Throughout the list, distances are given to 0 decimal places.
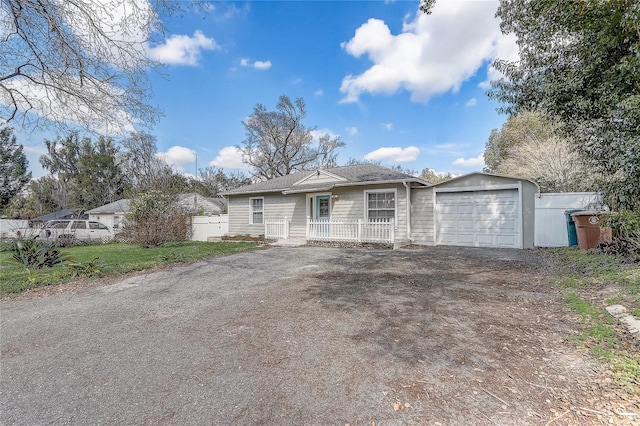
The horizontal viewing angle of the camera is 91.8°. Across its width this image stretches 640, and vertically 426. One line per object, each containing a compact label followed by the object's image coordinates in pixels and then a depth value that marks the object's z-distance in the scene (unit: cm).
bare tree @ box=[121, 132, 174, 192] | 2900
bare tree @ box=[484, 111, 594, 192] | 1675
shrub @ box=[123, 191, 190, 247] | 1256
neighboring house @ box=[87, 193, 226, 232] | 1997
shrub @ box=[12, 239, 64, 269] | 745
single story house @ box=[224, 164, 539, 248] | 1050
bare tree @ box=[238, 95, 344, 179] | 2998
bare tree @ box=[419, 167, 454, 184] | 3200
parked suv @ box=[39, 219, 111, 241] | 1363
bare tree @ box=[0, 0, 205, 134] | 480
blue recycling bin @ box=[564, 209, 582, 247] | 936
